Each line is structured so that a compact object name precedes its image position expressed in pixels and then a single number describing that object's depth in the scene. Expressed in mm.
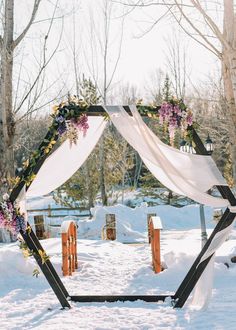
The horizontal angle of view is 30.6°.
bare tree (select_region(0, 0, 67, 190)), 11164
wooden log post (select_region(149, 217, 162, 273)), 8227
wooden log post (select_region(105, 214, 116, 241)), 15086
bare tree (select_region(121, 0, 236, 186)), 7828
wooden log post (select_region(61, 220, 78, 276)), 8086
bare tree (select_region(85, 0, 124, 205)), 21391
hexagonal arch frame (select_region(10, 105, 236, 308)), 5934
